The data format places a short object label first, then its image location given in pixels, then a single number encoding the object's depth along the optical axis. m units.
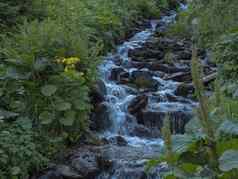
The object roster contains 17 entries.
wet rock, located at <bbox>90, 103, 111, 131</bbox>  8.12
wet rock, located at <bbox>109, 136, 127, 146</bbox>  7.69
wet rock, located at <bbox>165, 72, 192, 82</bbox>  10.36
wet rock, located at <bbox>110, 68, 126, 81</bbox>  10.35
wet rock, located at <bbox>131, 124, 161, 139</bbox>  8.18
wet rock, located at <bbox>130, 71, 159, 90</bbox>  10.02
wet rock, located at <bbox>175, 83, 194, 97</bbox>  9.64
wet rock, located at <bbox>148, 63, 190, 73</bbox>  11.02
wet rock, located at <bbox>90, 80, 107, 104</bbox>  8.40
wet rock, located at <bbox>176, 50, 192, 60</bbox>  12.30
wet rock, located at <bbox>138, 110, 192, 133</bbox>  8.35
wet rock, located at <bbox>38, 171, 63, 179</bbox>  6.02
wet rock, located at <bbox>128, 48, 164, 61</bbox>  12.32
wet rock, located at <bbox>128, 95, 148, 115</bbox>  8.63
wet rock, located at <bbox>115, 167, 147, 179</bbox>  6.25
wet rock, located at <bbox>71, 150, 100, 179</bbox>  6.29
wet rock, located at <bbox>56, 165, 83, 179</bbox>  6.08
